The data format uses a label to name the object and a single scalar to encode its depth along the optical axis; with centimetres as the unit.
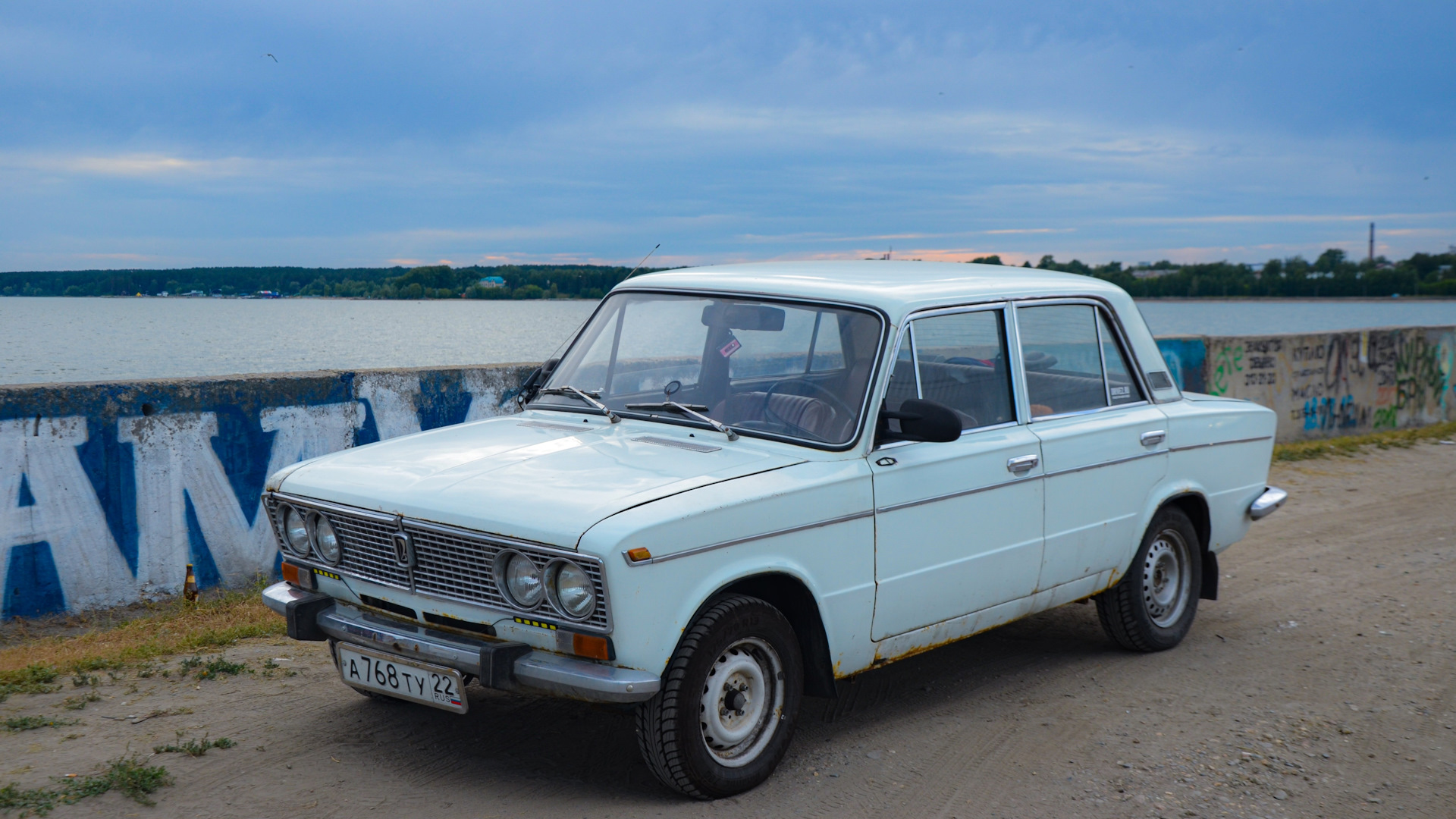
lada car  358
